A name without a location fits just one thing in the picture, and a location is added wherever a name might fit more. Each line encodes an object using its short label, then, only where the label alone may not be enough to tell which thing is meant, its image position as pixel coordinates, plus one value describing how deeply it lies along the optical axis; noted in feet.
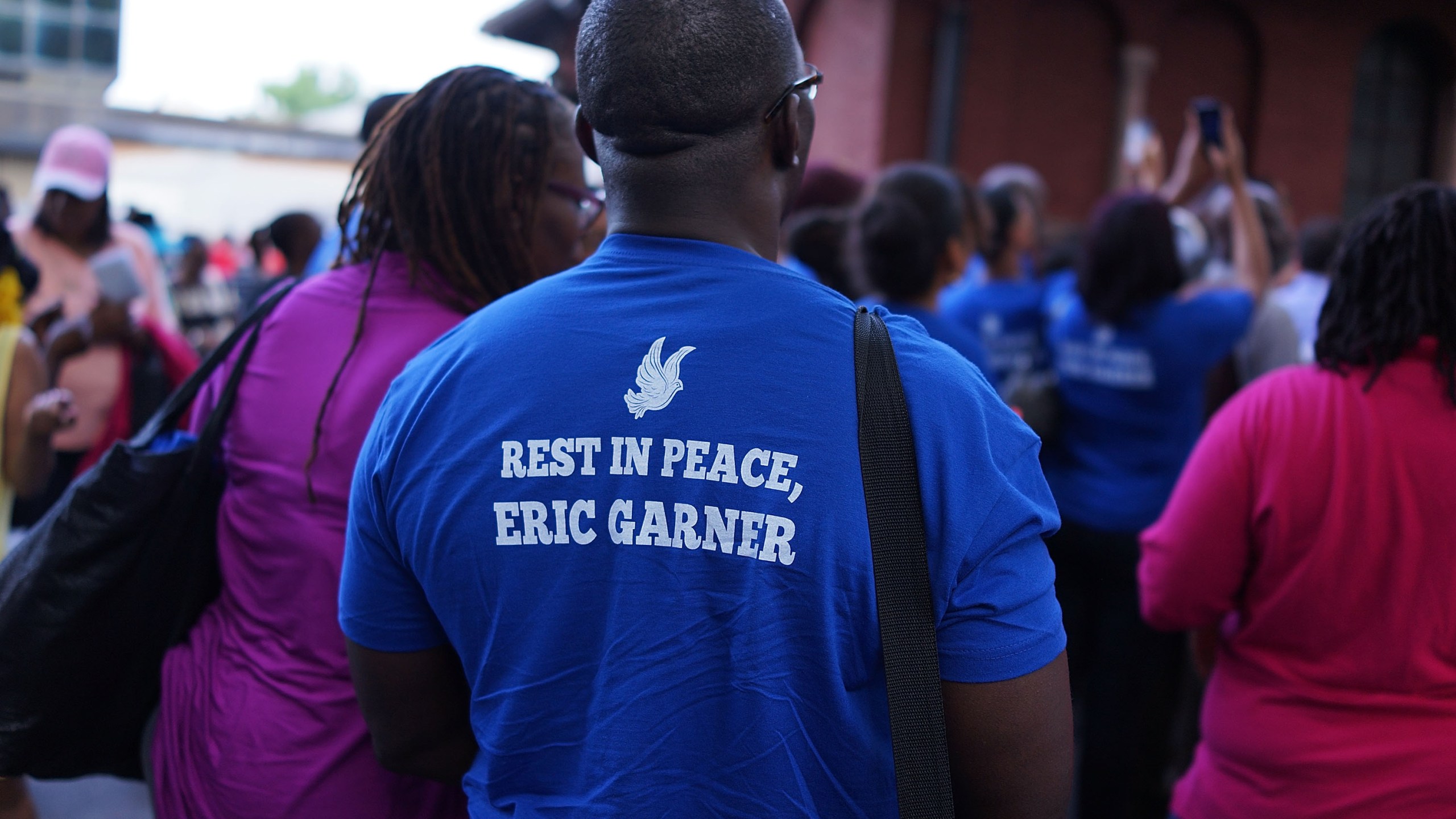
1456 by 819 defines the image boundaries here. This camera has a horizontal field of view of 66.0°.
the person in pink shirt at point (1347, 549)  6.92
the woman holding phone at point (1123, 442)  12.03
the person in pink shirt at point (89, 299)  11.28
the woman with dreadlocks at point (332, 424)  6.15
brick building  34.37
